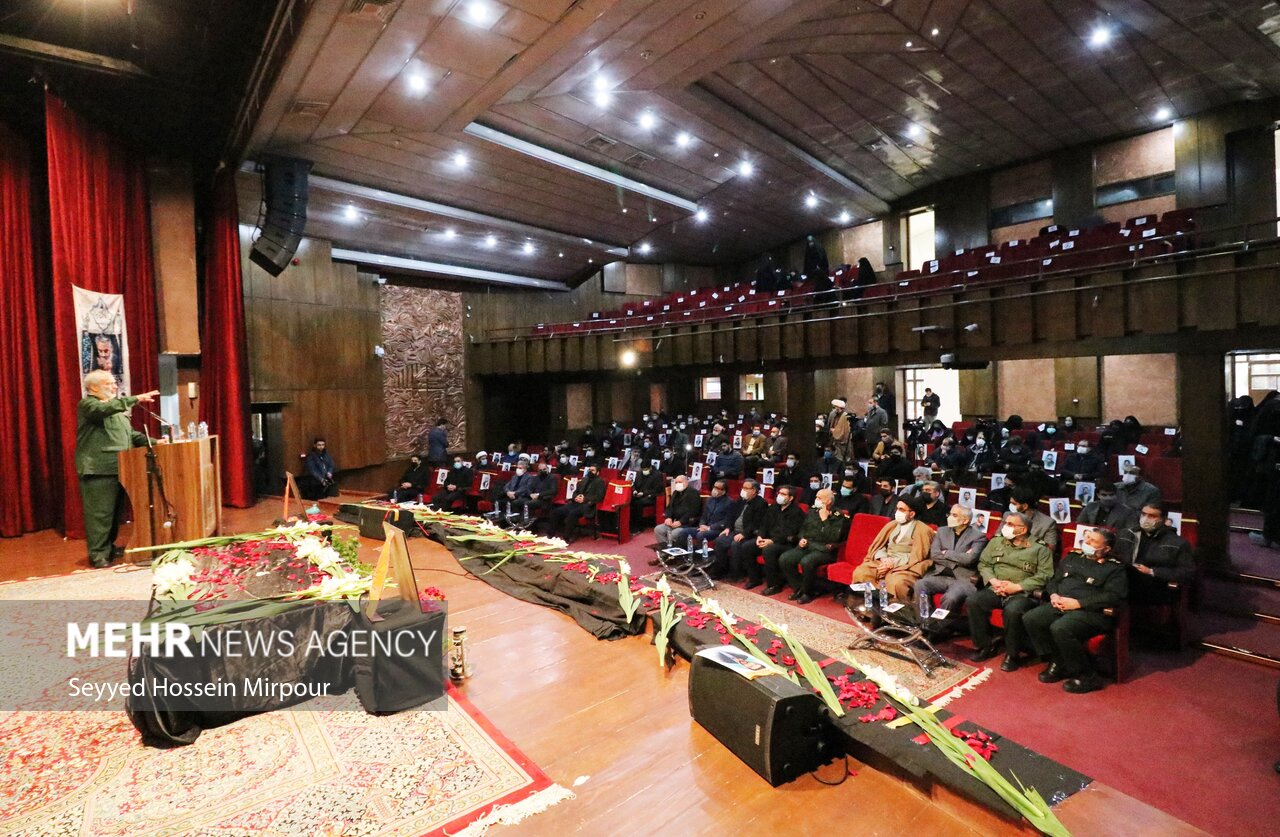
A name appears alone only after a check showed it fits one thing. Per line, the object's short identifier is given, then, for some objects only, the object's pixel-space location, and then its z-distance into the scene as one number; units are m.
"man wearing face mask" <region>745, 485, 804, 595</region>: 6.14
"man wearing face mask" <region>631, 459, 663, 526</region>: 8.80
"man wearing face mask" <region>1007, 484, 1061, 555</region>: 4.76
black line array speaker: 8.24
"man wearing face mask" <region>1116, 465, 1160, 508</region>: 5.79
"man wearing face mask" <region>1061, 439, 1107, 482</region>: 7.40
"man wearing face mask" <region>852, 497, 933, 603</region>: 5.03
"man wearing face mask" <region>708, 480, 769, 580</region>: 6.58
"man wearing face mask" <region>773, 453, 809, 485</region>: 8.45
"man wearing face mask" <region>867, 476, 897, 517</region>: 6.32
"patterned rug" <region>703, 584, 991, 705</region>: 4.16
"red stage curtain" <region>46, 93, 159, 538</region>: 5.63
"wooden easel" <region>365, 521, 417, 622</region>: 2.85
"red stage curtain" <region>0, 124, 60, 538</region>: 6.00
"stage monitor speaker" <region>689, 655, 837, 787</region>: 2.23
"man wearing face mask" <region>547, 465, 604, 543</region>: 8.53
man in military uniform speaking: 4.58
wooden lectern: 4.52
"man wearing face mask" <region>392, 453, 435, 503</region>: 10.25
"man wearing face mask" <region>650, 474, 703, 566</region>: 7.18
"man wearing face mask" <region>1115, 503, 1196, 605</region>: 4.46
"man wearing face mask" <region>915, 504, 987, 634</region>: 4.75
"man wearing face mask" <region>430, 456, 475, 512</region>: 9.77
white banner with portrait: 5.81
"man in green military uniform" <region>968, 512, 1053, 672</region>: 4.35
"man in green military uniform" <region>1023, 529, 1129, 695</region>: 4.02
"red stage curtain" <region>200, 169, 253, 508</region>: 8.12
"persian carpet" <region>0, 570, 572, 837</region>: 2.04
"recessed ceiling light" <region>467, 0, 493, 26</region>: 5.57
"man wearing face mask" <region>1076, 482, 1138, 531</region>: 5.22
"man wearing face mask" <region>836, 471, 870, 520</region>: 6.46
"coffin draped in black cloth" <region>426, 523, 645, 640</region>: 3.64
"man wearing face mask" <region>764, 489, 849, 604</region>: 5.79
